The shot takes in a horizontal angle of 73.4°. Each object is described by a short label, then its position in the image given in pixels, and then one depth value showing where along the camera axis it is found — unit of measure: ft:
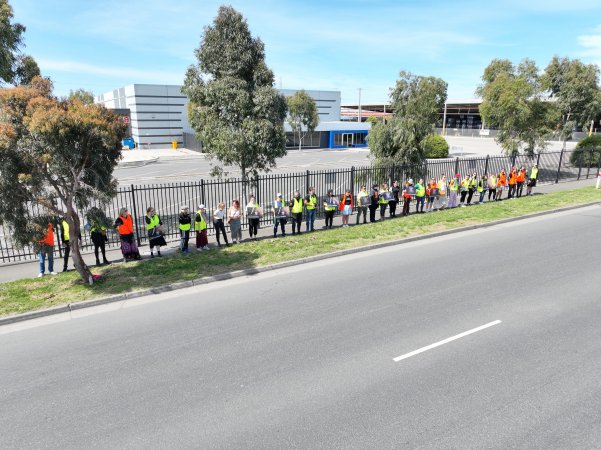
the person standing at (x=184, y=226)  37.47
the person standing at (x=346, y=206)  46.83
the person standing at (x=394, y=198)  50.84
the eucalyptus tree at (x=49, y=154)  24.41
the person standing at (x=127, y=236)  34.45
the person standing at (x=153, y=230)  36.22
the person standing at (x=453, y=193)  55.20
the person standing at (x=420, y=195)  53.21
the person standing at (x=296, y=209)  43.56
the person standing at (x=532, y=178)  64.23
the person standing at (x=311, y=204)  44.88
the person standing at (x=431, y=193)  54.60
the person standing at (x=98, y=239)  33.94
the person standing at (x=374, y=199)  48.70
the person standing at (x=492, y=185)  59.62
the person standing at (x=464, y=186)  57.00
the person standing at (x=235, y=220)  39.99
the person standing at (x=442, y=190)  55.26
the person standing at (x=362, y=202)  47.42
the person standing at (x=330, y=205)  45.85
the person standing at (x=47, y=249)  28.61
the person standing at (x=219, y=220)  39.58
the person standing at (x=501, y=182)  60.95
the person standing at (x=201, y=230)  37.66
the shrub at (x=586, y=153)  80.39
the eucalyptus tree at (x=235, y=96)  45.16
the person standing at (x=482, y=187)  58.39
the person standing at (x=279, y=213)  42.64
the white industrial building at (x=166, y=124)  161.99
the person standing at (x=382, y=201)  49.37
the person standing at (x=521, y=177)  62.29
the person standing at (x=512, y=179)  61.31
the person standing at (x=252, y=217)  41.54
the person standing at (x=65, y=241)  33.50
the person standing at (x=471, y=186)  57.11
